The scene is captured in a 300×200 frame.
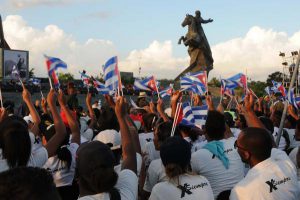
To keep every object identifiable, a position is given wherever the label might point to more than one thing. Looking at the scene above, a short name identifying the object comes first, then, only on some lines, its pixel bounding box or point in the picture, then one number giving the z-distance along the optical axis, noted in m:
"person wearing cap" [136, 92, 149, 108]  9.81
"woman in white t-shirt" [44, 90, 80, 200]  4.16
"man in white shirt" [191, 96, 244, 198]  3.85
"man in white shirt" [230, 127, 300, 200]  3.02
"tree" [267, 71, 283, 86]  50.69
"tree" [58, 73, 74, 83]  57.31
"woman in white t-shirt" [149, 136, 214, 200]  3.08
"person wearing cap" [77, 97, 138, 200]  2.54
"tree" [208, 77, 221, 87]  39.66
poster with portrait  37.53
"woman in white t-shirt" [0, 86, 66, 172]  3.10
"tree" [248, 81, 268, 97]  43.87
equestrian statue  30.36
